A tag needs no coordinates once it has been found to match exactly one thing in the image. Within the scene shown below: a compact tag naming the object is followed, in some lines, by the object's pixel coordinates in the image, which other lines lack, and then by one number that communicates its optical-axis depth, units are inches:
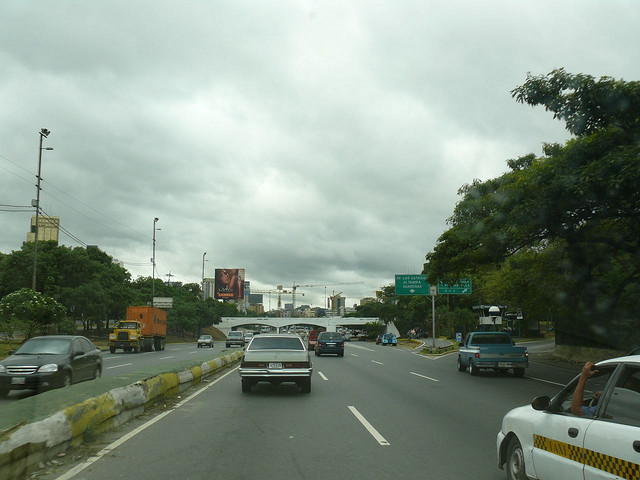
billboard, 4608.8
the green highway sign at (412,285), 1856.5
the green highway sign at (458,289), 1811.0
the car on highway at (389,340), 2474.8
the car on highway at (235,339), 2091.5
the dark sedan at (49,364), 513.7
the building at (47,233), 2211.5
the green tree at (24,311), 1282.0
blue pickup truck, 813.9
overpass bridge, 5511.8
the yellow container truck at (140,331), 1628.9
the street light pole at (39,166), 1574.8
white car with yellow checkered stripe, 160.4
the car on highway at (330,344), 1380.4
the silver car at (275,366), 561.6
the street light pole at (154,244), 2945.4
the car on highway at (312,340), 1772.9
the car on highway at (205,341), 2182.7
